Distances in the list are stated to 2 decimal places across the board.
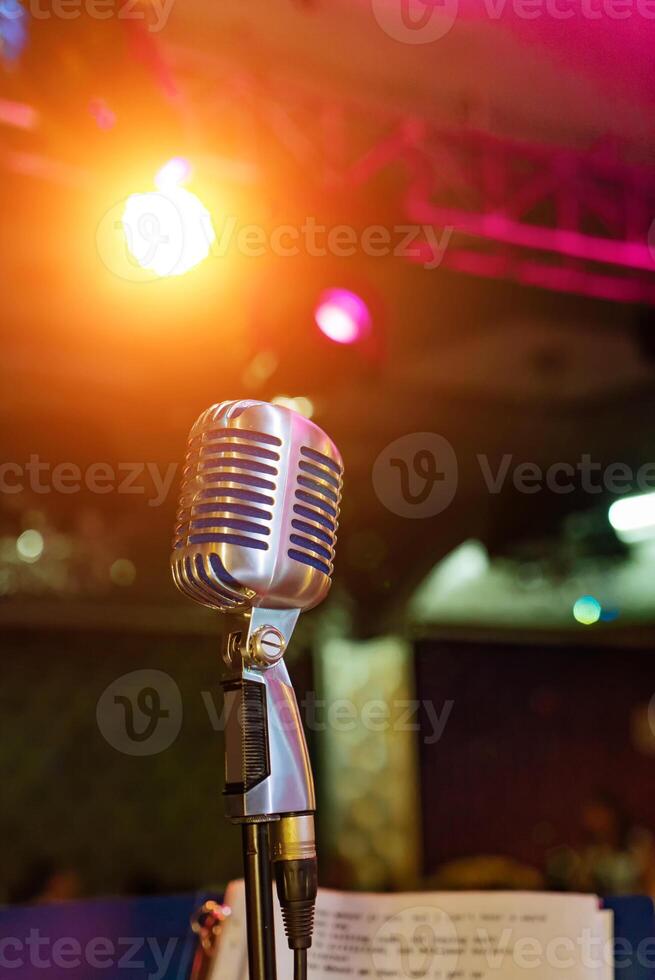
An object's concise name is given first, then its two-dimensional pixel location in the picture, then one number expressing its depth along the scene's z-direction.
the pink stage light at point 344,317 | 2.96
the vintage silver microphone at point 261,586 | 0.76
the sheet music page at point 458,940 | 0.84
